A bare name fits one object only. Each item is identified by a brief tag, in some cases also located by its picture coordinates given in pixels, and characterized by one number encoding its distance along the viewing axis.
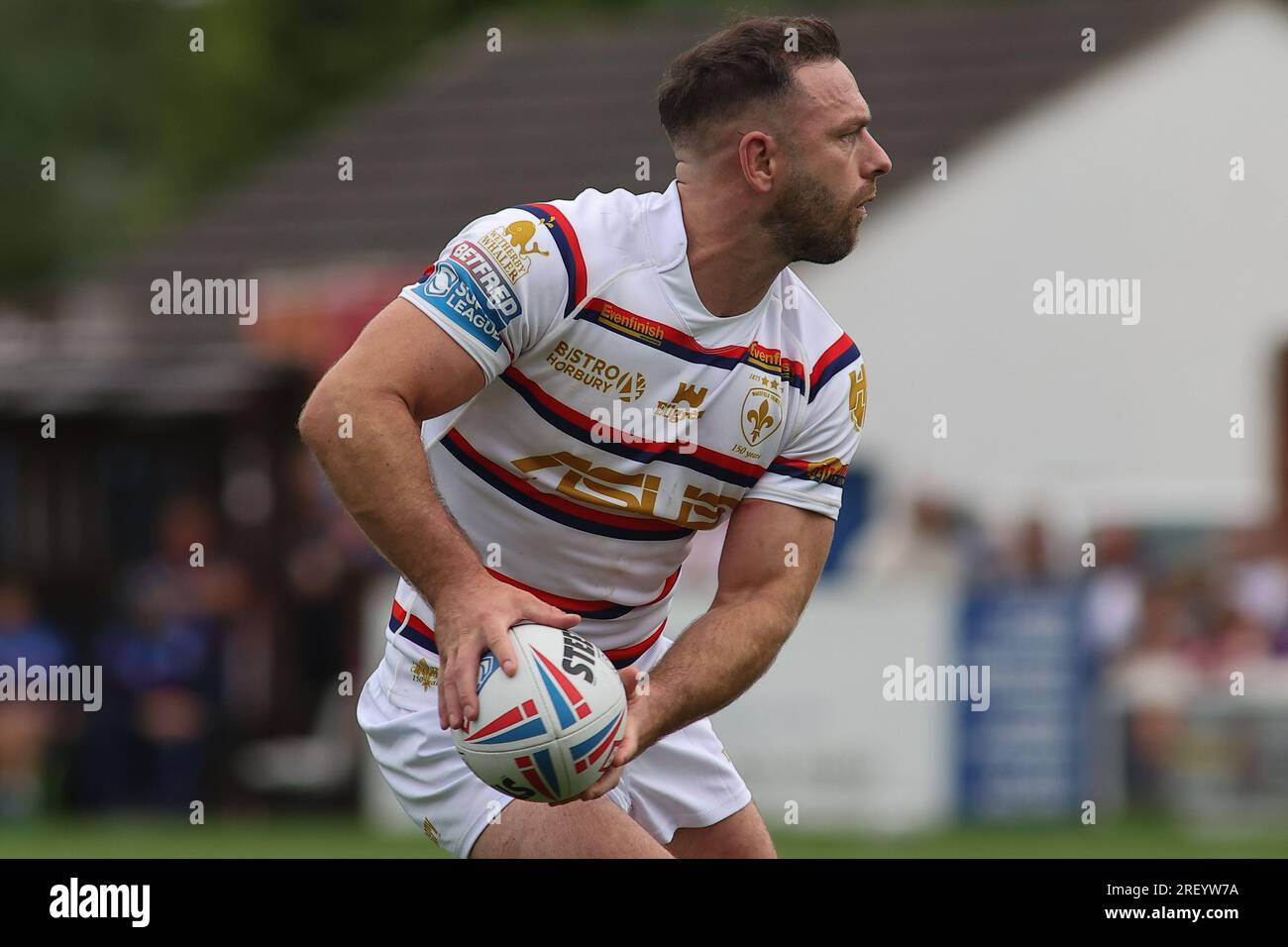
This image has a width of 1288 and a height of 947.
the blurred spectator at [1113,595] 14.96
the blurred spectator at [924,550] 15.20
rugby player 5.37
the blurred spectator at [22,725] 16.45
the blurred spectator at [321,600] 16.12
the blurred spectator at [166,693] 16.20
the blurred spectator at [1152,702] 14.75
